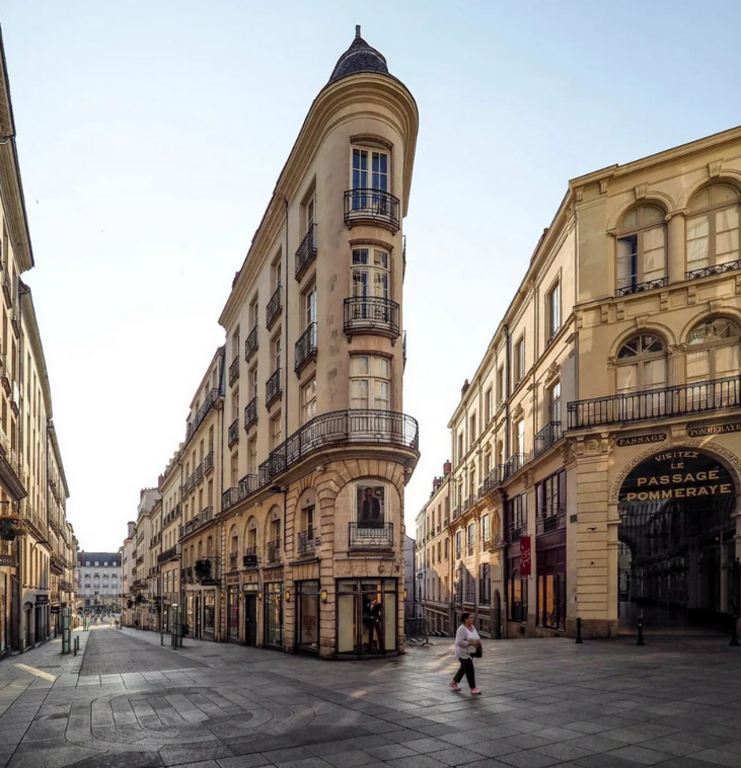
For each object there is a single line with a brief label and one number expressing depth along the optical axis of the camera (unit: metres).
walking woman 13.77
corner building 23.00
